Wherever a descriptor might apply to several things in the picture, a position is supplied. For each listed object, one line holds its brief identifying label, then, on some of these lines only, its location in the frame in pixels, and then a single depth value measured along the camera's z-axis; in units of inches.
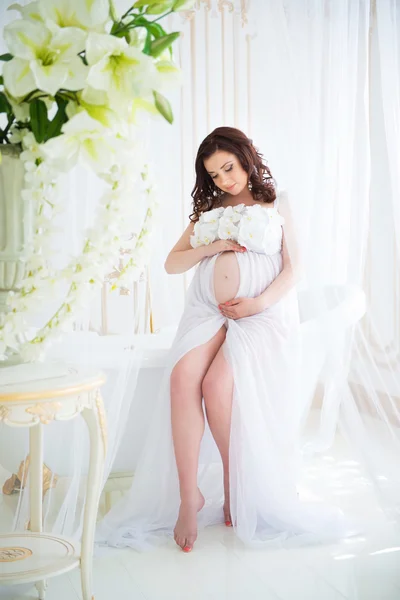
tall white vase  63.4
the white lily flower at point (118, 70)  47.3
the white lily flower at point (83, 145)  48.6
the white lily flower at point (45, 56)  48.4
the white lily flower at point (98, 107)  49.4
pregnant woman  94.1
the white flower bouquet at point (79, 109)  48.1
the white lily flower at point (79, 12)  50.0
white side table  63.6
